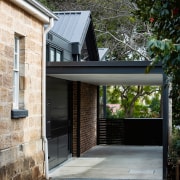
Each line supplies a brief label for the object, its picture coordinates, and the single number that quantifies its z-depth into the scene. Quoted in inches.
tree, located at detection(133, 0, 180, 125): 223.1
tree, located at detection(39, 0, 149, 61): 1070.4
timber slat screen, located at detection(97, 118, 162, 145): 916.0
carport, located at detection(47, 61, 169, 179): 503.8
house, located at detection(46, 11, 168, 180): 515.8
